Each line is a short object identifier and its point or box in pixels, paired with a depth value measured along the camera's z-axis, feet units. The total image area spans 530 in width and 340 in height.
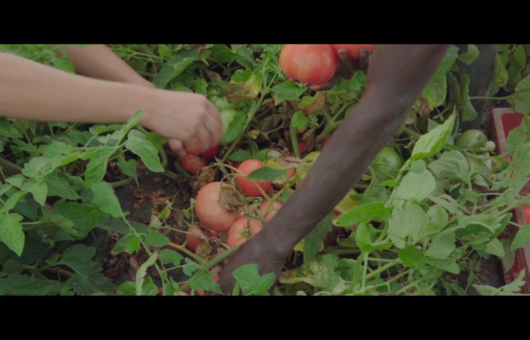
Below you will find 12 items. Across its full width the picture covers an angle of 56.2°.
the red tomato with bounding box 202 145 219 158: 3.59
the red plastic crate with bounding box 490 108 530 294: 3.25
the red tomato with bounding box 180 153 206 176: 3.59
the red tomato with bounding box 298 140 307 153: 3.67
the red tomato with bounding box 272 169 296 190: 3.37
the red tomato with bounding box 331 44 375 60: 2.66
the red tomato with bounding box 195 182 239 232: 3.21
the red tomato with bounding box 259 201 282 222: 3.11
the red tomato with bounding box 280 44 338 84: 2.82
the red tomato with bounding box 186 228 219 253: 3.26
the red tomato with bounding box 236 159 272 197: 3.29
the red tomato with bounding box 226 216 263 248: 3.04
